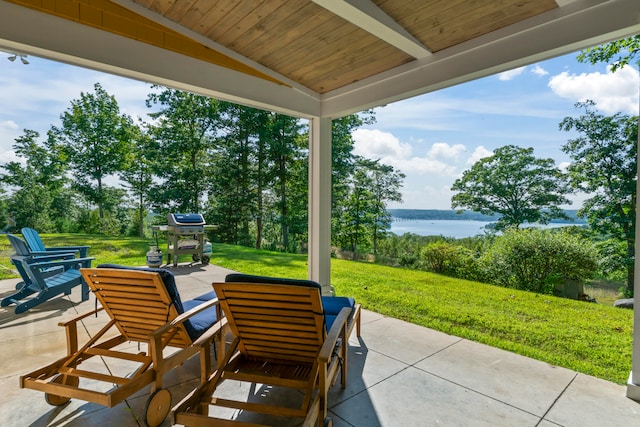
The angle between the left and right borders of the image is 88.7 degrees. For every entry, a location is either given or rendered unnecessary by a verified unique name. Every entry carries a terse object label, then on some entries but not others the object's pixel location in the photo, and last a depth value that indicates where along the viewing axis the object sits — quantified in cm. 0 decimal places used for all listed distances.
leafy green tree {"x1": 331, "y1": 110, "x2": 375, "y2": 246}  862
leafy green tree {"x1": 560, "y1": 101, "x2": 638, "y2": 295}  509
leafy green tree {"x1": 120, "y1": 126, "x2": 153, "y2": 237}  728
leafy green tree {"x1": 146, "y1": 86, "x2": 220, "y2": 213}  823
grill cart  671
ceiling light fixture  255
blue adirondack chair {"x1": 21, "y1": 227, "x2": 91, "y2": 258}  427
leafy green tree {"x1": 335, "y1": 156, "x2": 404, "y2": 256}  822
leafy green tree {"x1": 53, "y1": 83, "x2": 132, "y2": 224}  630
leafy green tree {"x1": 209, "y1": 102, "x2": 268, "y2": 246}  933
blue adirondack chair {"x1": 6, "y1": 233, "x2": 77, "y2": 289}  401
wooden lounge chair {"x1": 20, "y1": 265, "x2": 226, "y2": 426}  192
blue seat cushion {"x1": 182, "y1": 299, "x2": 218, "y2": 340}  238
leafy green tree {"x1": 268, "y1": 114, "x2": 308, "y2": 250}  970
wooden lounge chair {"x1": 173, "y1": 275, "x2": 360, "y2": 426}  177
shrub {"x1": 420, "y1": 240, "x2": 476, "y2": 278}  632
